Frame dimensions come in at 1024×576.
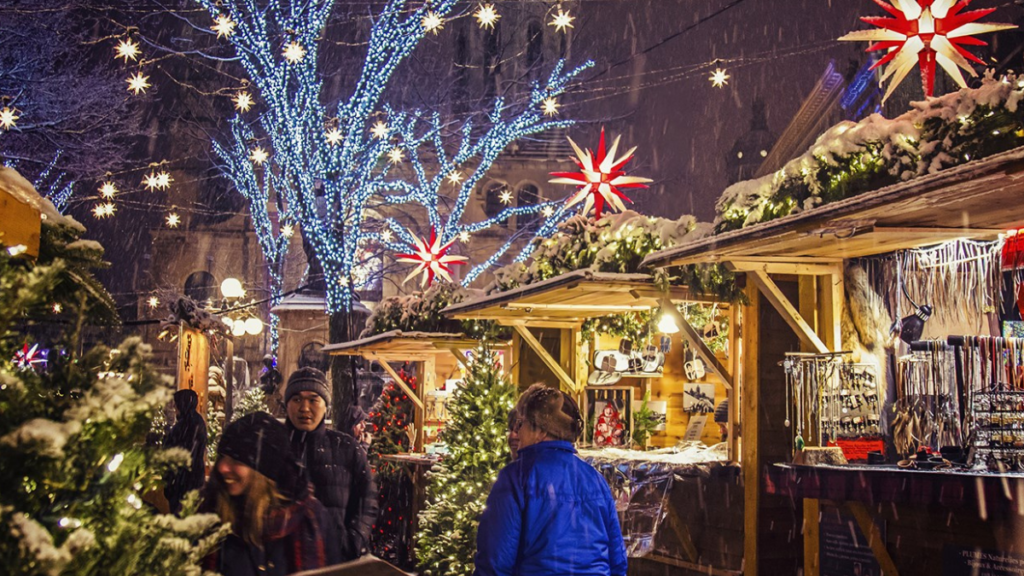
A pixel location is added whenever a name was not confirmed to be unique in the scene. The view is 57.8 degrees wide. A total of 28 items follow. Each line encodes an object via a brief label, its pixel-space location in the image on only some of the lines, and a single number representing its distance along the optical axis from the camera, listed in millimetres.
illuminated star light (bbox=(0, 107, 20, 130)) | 15523
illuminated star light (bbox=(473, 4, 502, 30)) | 17031
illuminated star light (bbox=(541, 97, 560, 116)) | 21469
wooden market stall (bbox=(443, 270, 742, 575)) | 8406
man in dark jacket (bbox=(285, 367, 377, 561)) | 5246
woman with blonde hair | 4344
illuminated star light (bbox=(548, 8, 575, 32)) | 16844
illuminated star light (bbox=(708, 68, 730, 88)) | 14932
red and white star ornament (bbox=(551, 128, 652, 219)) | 10523
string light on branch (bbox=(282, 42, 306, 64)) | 18219
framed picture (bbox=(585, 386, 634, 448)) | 11164
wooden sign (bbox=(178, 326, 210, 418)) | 14203
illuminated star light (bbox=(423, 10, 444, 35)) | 18359
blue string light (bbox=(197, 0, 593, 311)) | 19047
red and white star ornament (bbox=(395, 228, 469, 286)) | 16094
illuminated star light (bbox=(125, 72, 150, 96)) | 17453
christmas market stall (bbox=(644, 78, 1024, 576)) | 5348
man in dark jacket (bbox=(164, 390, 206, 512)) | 8789
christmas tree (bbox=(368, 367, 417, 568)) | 14727
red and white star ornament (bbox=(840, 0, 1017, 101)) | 6008
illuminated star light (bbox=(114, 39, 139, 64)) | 16203
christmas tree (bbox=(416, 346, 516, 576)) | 10391
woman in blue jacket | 4102
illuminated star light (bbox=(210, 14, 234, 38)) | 17859
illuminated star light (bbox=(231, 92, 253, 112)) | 20672
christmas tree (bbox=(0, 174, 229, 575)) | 1750
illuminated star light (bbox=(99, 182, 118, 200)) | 20016
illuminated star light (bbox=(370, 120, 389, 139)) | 21984
